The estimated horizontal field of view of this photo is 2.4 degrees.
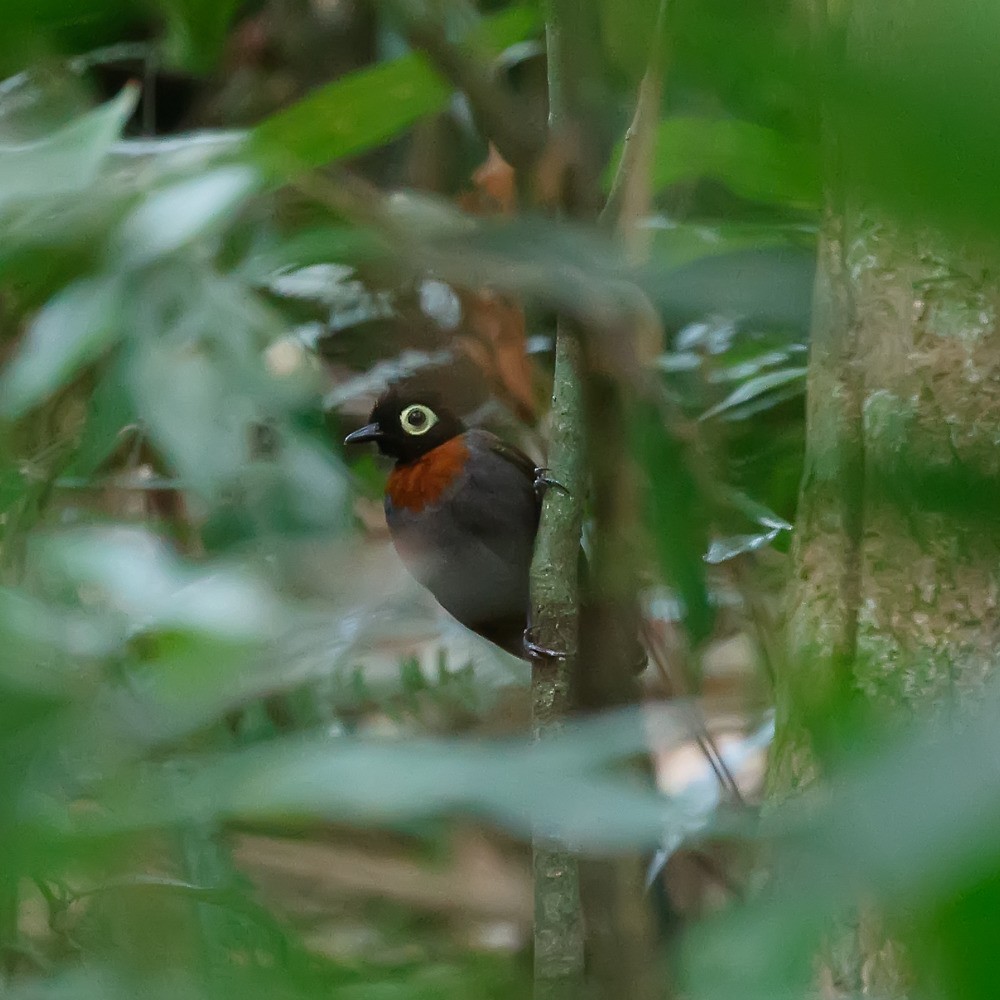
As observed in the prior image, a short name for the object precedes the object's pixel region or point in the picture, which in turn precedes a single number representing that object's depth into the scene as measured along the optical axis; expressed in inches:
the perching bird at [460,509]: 330.8
